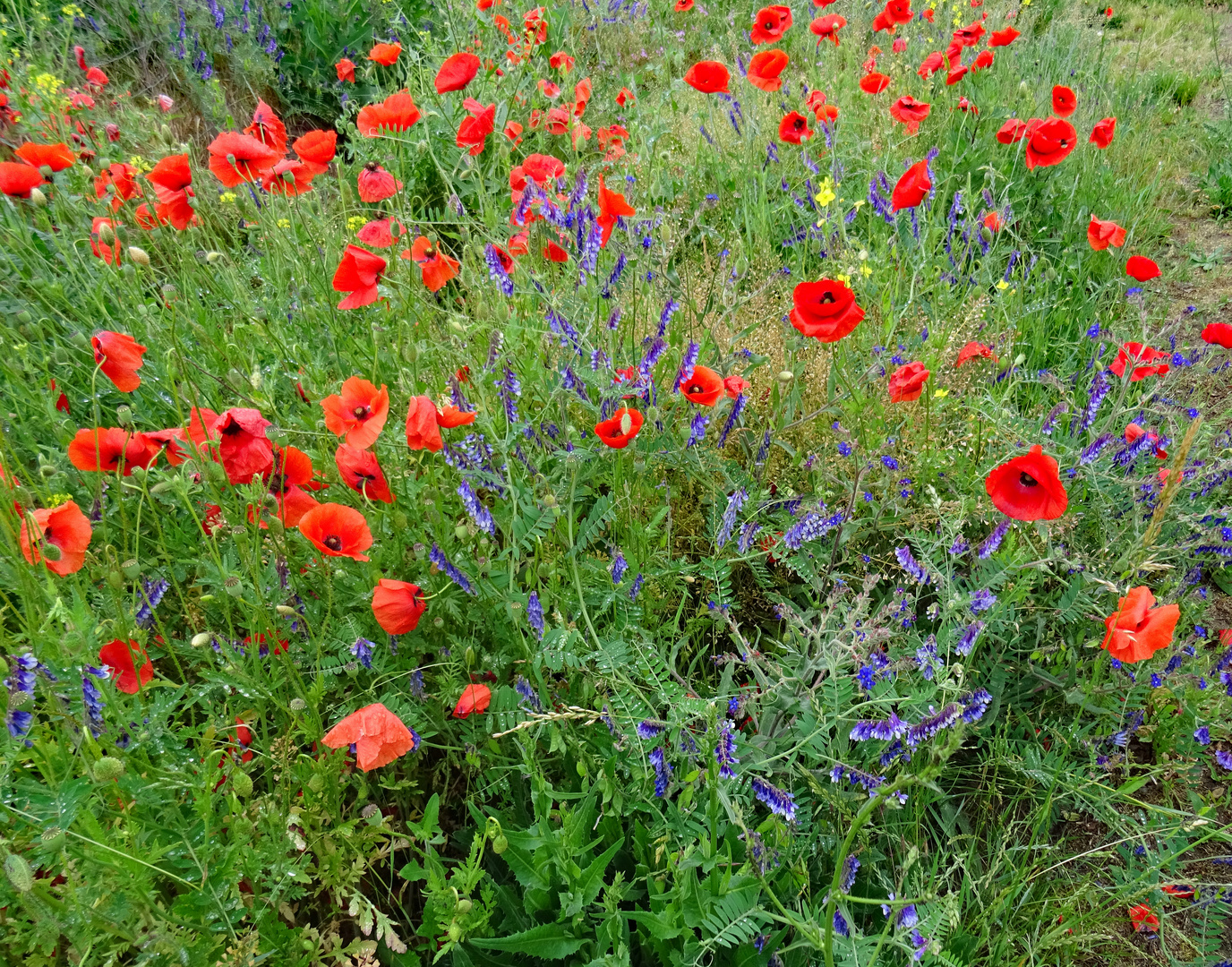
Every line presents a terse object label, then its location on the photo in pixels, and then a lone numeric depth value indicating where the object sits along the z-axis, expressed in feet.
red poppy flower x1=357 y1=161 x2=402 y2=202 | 6.32
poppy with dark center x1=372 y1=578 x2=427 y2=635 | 4.16
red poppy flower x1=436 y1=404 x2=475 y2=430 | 4.37
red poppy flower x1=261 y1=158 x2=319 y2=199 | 6.18
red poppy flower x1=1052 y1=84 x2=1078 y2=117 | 8.74
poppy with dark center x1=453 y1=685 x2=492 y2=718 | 4.37
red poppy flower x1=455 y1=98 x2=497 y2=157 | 6.27
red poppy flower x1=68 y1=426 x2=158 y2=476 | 4.29
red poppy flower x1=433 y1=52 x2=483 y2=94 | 6.70
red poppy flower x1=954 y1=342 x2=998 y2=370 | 6.51
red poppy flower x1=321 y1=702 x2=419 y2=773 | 3.79
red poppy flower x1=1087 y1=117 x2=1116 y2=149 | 8.77
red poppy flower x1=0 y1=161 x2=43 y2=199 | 5.70
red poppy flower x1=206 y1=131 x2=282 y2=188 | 5.74
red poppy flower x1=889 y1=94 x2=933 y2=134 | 8.37
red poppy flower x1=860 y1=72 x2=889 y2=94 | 9.40
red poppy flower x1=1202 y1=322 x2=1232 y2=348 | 6.36
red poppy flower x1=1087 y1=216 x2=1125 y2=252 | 7.58
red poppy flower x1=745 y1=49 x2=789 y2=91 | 8.35
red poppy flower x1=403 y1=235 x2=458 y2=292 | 6.10
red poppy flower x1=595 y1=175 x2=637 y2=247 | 5.04
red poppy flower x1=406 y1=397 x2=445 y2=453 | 4.25
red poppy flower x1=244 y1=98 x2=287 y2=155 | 6.48
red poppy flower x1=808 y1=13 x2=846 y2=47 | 9.66
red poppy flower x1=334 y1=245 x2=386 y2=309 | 5.25
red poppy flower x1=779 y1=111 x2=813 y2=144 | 8.01
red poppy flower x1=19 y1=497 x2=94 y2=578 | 3.93
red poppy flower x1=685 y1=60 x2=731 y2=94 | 7.51
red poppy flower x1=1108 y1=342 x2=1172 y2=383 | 6.18
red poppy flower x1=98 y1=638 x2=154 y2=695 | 4.07
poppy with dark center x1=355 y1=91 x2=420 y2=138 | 6.48
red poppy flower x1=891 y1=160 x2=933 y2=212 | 6.61
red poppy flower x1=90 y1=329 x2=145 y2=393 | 4.76
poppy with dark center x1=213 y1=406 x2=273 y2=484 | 4.20
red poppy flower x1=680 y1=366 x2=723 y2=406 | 5.08
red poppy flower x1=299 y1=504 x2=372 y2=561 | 4.15
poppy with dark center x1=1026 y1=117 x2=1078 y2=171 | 8.11
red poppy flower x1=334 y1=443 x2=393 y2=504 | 4.47
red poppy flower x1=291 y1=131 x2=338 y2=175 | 6.17
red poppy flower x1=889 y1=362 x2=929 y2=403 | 5.55
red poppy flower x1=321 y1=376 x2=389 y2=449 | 4.39
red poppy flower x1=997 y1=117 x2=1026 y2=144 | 8.77
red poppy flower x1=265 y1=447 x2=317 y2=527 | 4.44
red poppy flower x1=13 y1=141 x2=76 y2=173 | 6.15
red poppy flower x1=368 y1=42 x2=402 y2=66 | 8.56
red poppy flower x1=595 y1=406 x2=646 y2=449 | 4.50
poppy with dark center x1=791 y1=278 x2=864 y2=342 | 5.17
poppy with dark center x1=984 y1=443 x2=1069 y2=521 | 4.09
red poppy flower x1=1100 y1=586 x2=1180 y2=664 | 4.17
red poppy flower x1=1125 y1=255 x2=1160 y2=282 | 7.04
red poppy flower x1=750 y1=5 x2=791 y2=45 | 9.13
